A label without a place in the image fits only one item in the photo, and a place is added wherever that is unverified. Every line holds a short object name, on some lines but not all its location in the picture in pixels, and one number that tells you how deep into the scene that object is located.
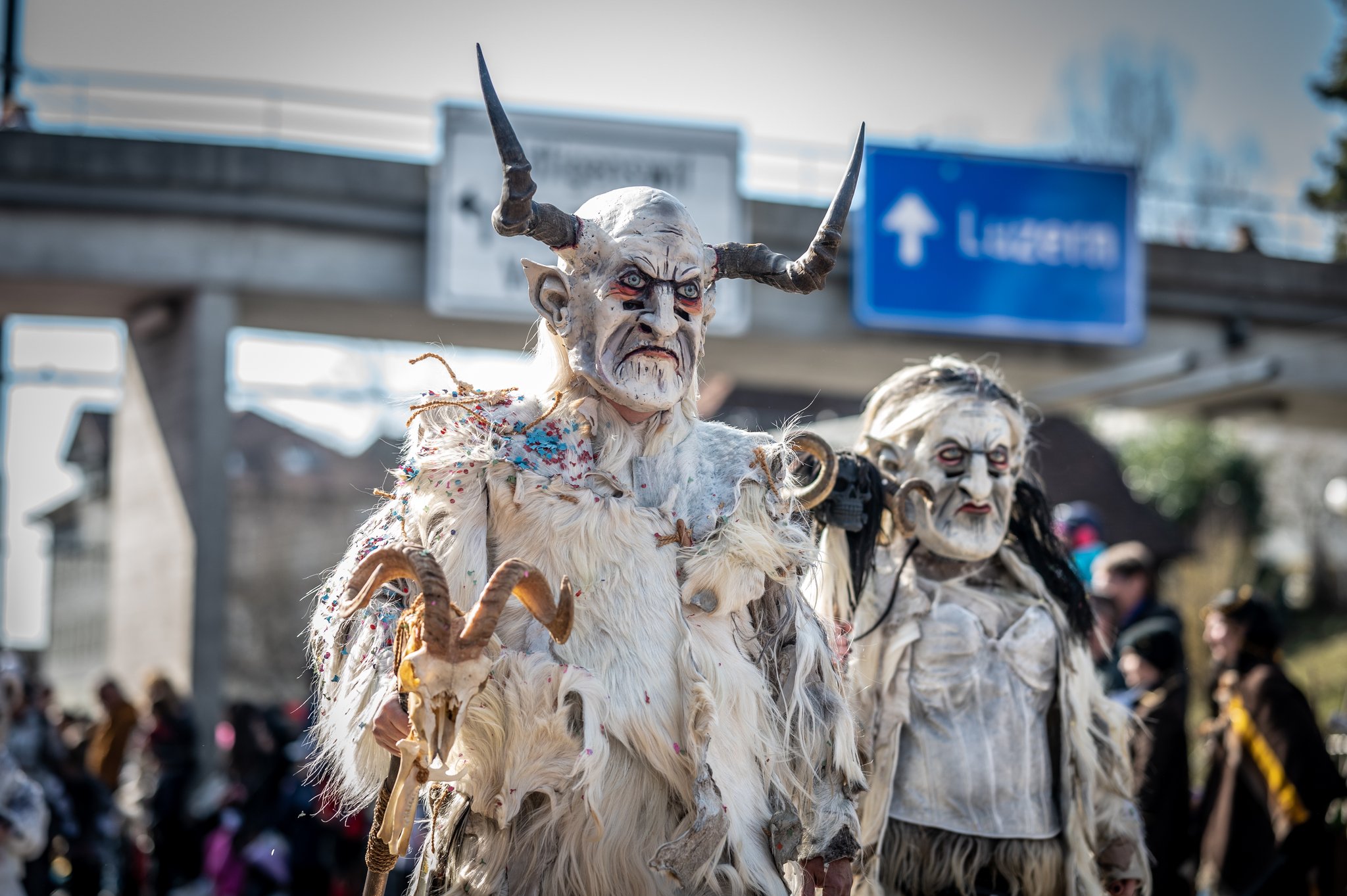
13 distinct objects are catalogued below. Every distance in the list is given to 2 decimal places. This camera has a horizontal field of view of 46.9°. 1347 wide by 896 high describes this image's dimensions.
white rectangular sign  11.74
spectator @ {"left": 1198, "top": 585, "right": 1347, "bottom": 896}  5.96
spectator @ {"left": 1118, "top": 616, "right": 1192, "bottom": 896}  6.14
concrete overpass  11.45
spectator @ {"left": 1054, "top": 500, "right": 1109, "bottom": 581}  7.73
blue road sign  13.25
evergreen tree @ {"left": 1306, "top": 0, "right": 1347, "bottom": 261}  24.17
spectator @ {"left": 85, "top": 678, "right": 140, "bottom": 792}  10.41
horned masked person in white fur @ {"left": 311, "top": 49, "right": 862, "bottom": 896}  3.46
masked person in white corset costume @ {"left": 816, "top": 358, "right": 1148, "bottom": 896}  4.58
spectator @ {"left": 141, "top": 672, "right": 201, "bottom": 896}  9.84
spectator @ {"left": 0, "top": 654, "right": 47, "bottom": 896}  6.18
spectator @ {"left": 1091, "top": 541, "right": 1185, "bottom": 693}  6.95
